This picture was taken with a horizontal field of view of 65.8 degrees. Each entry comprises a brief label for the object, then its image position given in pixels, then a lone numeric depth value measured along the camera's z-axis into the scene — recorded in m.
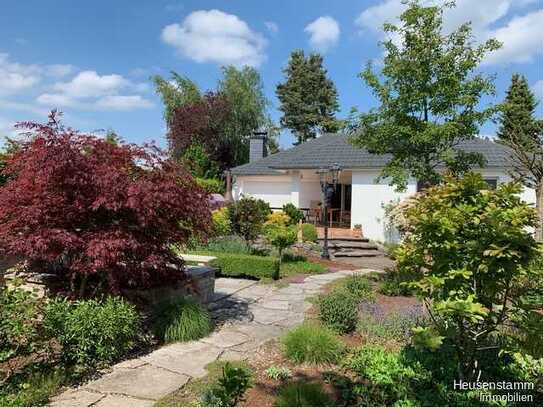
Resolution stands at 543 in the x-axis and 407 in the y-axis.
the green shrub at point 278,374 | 4.24
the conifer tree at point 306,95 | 45.06
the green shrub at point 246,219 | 13.23
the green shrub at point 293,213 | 18.31
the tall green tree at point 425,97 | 8.48
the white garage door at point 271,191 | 21.83
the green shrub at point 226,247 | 11.41
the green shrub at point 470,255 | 3.16
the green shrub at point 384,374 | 3.71
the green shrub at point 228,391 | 3.19
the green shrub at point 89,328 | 4.12
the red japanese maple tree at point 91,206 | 4.50
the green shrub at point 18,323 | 3.82
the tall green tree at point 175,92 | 32.88
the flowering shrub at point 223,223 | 13.17
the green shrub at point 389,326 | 5.41
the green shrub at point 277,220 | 14.66
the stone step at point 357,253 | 14.76
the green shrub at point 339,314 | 5.67
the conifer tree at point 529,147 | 8.79
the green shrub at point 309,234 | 15.82
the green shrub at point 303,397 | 3.47
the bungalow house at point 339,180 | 16.94
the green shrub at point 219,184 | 25.48
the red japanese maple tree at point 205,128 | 30.27
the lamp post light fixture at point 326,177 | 13.46
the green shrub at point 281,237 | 11.65
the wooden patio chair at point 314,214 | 18.84
